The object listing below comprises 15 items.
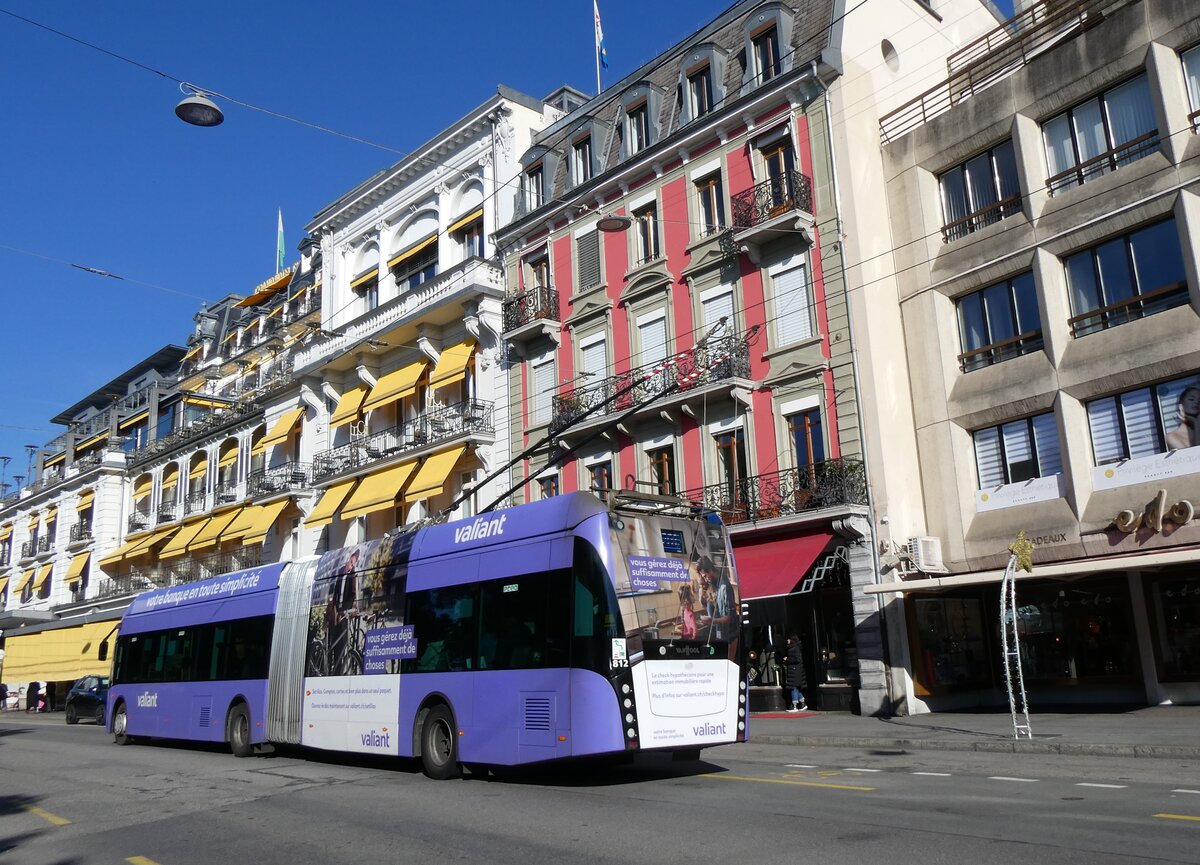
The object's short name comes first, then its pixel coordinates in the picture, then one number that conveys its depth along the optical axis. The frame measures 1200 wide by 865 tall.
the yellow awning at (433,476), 31.36
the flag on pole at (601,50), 32.72
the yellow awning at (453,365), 32.09
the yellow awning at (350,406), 35.94
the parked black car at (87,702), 36.53
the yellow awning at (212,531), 42.78
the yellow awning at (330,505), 35.28
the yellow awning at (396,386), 33.59
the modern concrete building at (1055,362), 18.92
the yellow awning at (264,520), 39.34
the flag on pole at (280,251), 52.47
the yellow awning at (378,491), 32.94
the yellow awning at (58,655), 43.41
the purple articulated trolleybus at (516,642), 11.97
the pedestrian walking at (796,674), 22.80
